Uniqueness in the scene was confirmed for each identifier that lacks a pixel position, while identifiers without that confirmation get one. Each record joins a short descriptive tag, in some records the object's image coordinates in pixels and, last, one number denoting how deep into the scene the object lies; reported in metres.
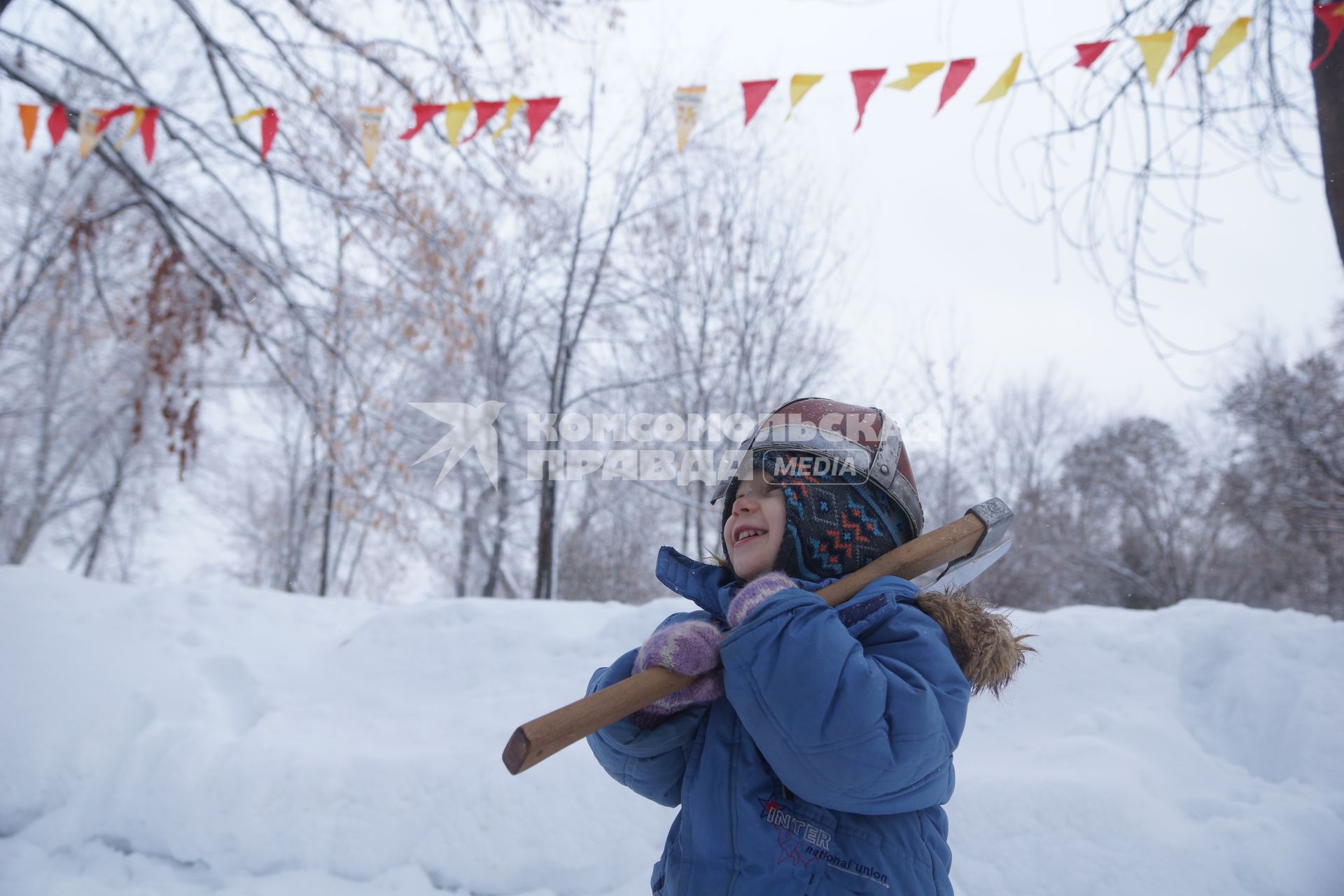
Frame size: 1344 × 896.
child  1.06
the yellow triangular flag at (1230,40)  3.36
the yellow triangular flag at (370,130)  5.10
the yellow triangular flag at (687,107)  5.35
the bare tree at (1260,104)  2.66
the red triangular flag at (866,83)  4.16
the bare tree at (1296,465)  11.33
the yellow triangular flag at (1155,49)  3.41
